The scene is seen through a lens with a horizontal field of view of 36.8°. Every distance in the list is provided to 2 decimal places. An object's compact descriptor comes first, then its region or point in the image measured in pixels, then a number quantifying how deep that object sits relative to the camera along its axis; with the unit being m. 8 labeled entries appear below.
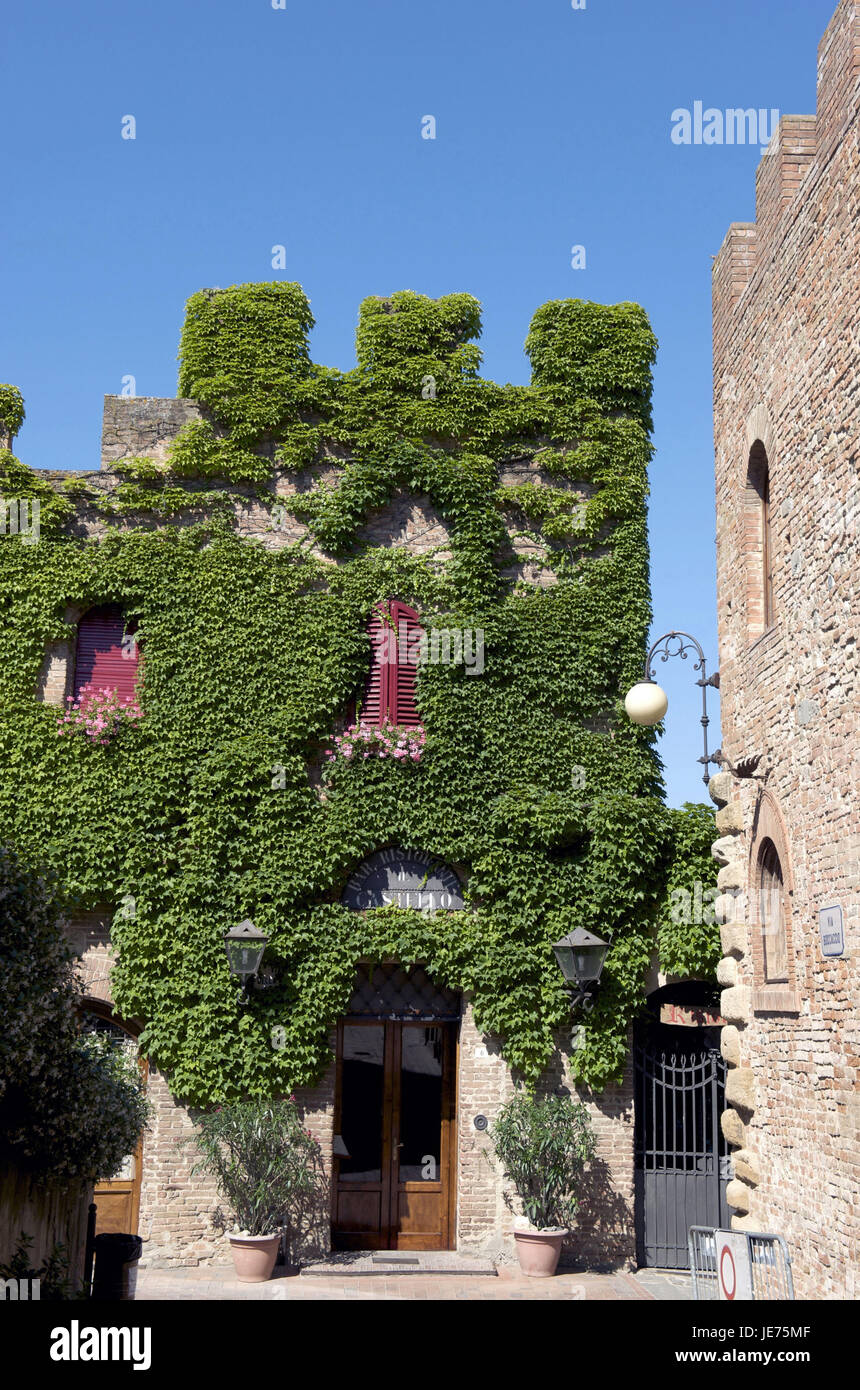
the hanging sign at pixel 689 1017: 13.25
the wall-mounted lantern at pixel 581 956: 12.64
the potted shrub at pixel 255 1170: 11.91
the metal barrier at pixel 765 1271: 7.72
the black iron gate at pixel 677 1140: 13.10
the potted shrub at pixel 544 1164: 12.21
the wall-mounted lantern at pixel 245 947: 12.43
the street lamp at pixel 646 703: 10.93
